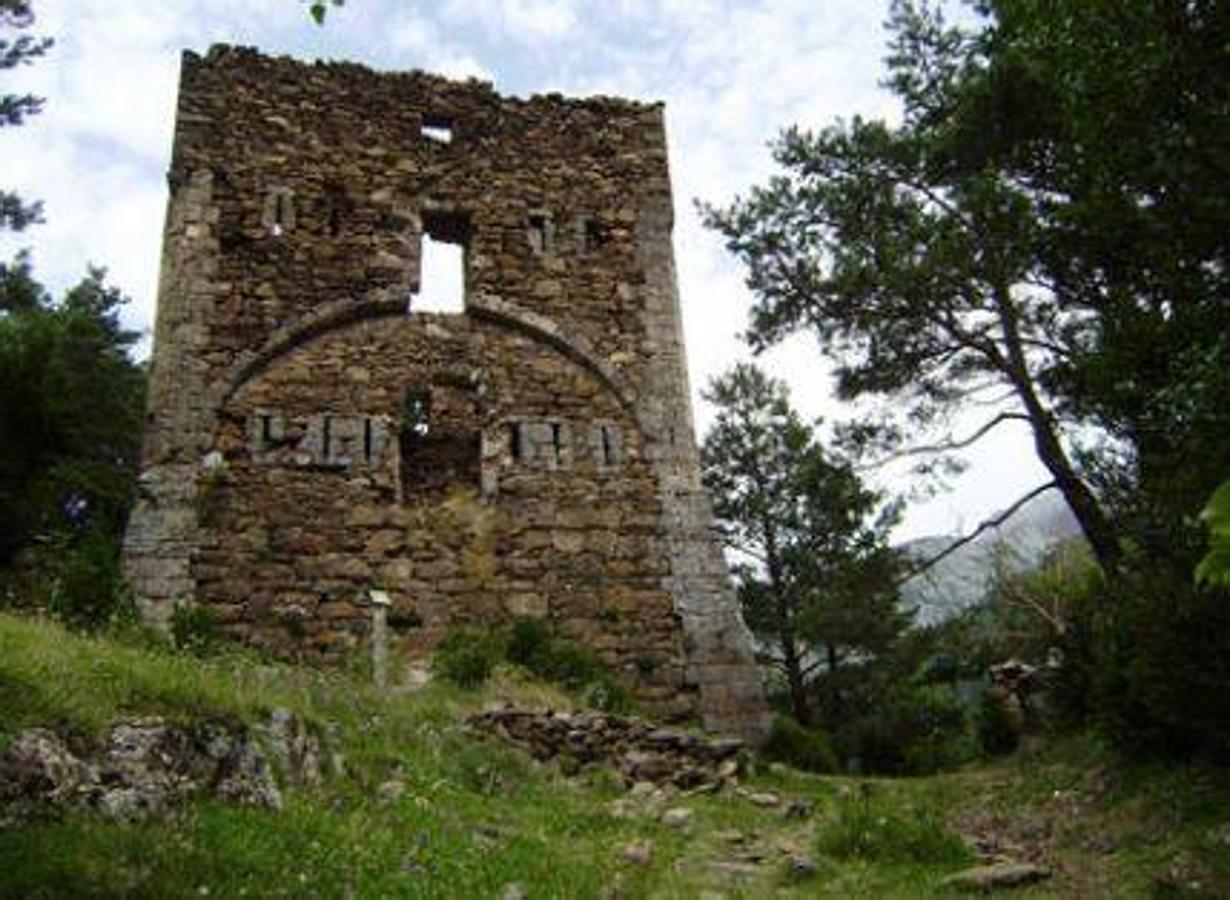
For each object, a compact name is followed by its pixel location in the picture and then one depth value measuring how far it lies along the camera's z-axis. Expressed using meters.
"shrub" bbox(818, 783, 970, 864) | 6.79
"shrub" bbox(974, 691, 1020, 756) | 12.23
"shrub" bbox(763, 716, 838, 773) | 10.85
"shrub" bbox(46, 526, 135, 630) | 9.21
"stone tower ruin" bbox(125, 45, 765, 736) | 10.98
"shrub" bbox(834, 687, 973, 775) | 13.27
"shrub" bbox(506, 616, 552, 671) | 10.52
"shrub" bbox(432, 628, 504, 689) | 10.04
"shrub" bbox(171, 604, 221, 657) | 9.79
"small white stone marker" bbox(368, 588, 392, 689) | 10.16
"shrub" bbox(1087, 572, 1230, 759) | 7.47
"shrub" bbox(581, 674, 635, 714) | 10.23
